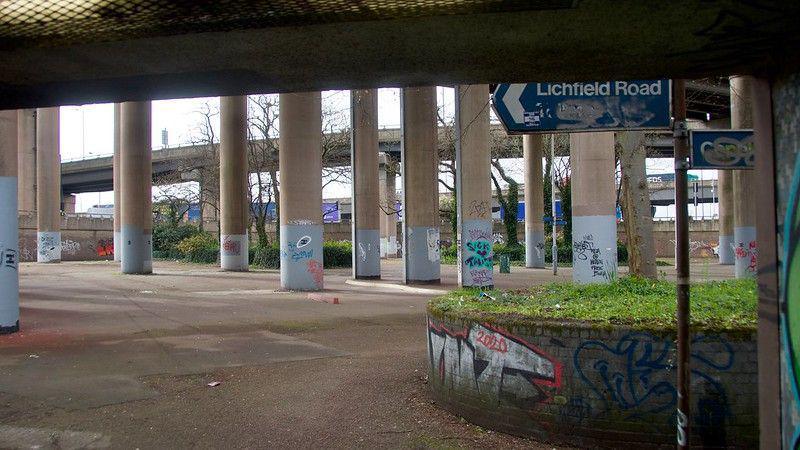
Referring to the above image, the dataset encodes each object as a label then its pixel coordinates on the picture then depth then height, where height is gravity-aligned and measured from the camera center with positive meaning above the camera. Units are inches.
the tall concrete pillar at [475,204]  843.4 +34.5
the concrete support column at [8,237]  488.1 -0.1
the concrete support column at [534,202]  1553.9 +67.3
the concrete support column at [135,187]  1286.9 +97.2
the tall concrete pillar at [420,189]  969.5 +63.8
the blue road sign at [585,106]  223.0 +43.7
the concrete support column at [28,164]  2304.4 +266.9
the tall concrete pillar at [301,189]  874.8 +59.9
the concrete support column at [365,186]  1109.1 +80.8
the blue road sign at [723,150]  173.9 +21.0
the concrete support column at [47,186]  1902.1 +149.6
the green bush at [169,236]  2123.5 -4.9
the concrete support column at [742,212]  879.1 +24.9
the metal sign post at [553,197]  1250.0 +66.7
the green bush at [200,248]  1756.9 -39.4
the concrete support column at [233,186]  1360.7 +101.7
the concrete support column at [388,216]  2415.8 +64.3
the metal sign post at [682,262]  158.9 -8.8
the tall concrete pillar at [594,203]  704.4 +28.1
